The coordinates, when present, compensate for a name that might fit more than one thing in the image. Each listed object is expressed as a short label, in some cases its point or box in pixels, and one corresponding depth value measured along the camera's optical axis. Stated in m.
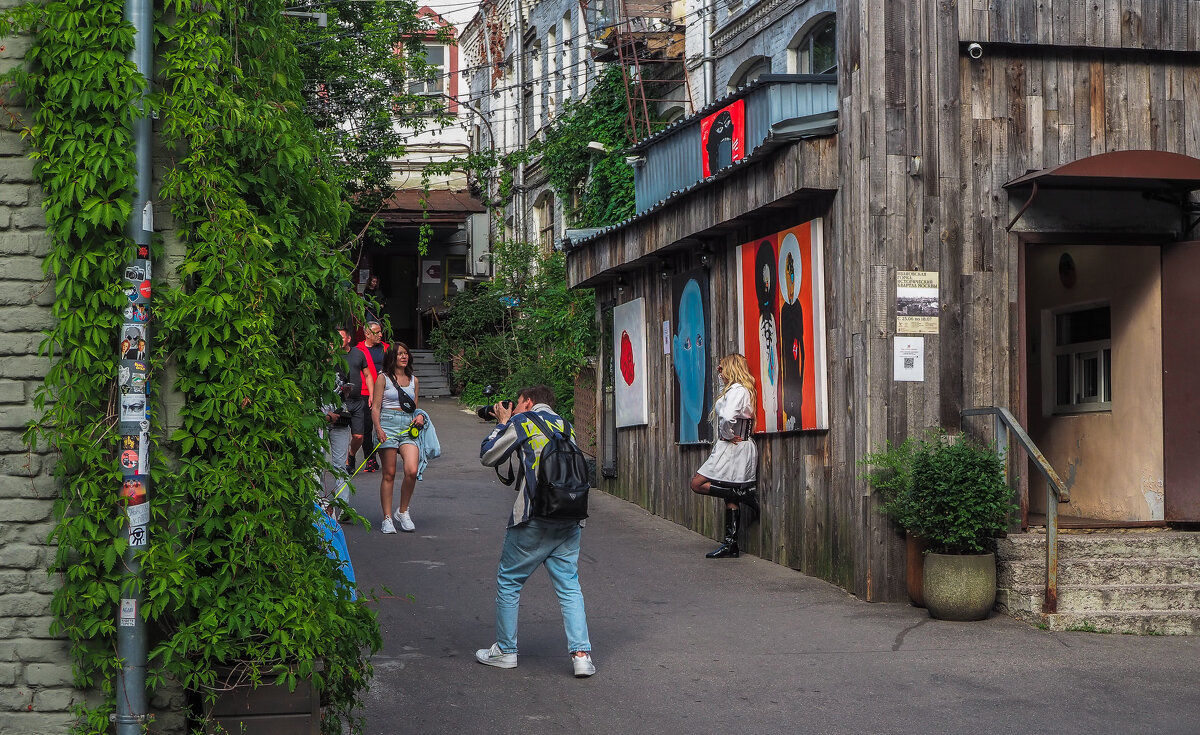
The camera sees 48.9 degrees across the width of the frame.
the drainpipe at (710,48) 19.61
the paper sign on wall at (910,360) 9.97
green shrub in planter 9.23
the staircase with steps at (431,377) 31.81
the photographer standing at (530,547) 7.77
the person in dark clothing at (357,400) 13.40
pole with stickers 5.77
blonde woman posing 11.69
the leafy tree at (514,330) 22.20
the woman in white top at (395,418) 12.46
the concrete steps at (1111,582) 9.12
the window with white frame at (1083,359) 11.85
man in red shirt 13.59
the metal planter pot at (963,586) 9.20
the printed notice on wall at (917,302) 9.98
